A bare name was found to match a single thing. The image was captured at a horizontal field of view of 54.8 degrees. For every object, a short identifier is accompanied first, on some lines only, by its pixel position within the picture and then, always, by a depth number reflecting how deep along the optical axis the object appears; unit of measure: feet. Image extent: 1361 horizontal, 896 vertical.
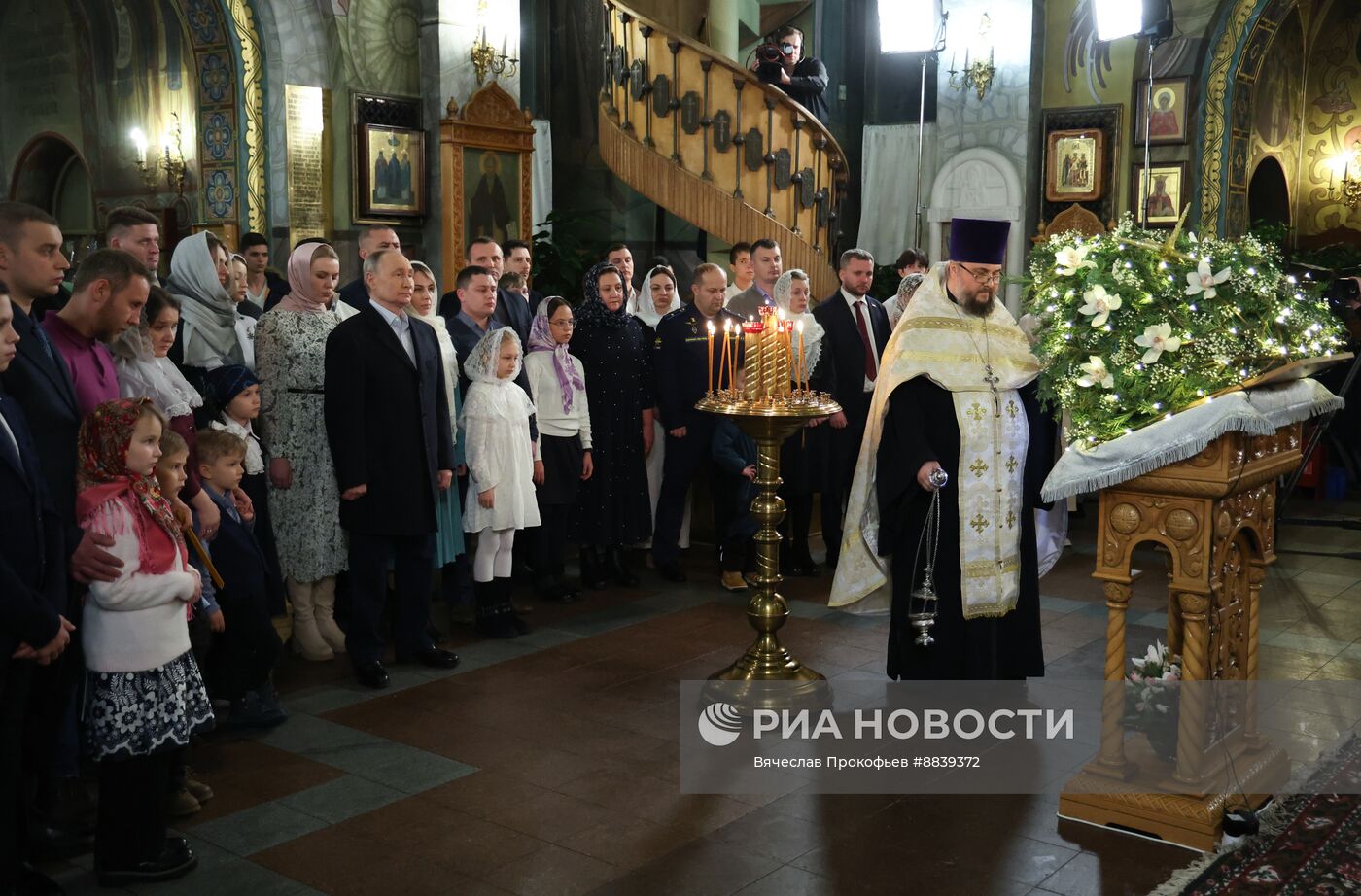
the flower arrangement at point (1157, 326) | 12.47
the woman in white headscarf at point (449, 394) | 19.01
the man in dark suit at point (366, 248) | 18.48
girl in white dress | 19.20
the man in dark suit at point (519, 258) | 24.09
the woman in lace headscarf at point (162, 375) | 14.15
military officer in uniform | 22.75
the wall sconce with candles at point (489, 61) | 34.01
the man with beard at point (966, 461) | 15.47
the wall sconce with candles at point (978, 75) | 41.81
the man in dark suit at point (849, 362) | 23.99
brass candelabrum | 15.33
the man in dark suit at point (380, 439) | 17.01
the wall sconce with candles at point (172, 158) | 36.14
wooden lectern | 12.14
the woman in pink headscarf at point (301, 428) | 17.67
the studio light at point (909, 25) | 42.98
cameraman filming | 37.04
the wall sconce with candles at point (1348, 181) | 46.70
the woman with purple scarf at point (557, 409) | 21.06
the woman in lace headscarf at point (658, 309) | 24.09
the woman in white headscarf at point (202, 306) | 17.13
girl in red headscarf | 11.15
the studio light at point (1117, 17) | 37.35
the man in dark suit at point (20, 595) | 10.50
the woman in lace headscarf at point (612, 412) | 22.26
